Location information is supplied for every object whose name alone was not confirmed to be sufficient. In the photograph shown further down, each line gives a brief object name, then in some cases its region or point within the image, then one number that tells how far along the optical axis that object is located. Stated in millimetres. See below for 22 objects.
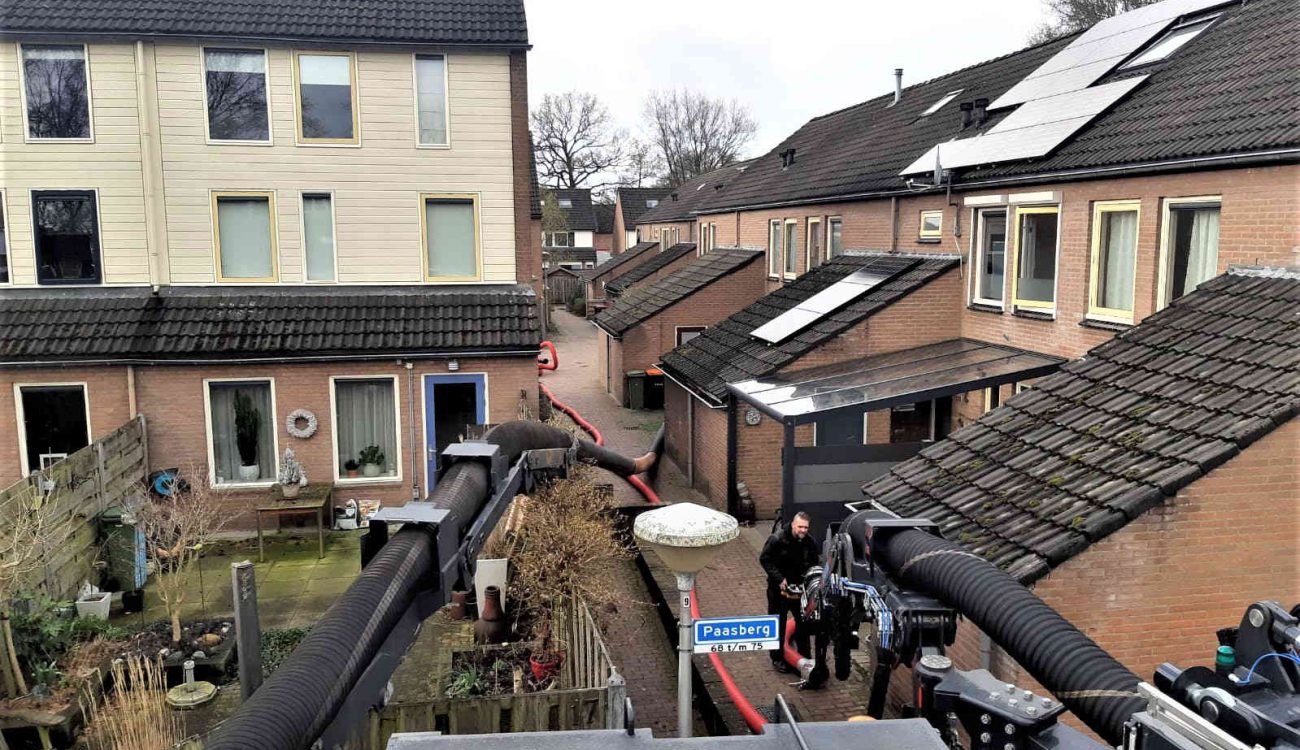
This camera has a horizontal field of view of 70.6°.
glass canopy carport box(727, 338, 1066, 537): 11766
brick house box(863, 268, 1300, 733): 6945
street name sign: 5969
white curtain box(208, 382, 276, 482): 15391
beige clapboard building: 15078
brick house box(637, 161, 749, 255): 39125
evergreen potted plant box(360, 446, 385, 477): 15734
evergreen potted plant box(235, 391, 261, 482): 15320
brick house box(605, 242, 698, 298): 36625
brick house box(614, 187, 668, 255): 64312
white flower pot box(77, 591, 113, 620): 11477
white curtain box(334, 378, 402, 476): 15664
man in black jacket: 9781
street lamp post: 6000
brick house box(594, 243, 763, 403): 25453
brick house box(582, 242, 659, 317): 48562
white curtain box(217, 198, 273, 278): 15992
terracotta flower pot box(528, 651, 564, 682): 9359
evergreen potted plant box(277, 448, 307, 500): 15070
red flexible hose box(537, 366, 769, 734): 8406
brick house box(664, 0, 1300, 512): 9328
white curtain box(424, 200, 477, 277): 16500
